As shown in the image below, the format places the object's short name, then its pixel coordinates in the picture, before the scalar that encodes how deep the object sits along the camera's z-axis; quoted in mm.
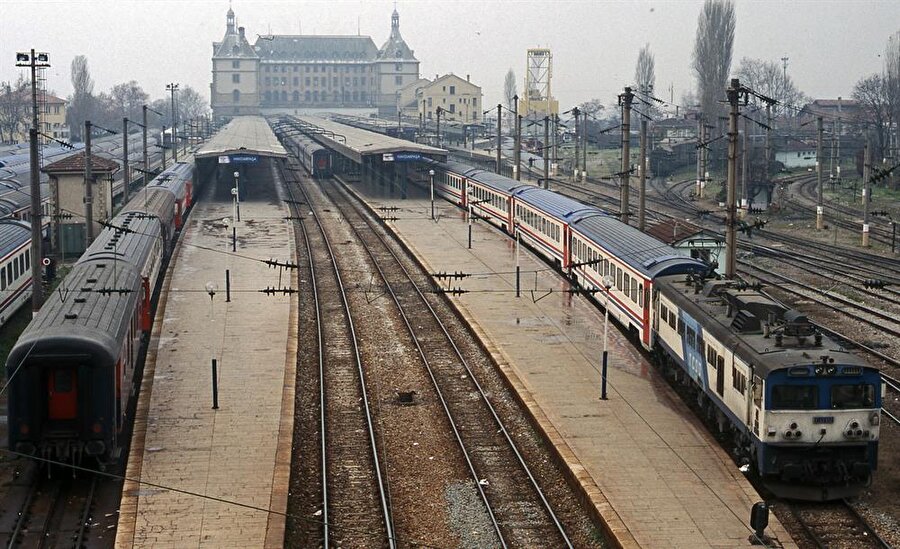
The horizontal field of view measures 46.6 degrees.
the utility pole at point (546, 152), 64344
